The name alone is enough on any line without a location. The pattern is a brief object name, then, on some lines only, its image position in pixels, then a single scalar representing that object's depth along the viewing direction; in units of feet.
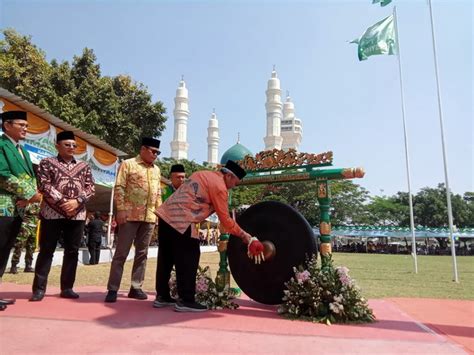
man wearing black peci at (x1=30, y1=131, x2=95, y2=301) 14.23
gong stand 14.70
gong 14.44
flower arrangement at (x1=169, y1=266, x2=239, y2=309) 14.34
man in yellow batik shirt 15.08
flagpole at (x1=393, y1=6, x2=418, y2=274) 40.73
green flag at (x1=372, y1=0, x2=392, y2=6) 37.32
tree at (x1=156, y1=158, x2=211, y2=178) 117.50
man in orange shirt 13.03
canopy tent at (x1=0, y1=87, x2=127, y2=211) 34.99
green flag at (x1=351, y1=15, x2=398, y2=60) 41.57
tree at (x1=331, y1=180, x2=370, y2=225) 150.71
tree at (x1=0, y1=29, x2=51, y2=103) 63.57
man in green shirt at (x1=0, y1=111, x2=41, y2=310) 12.48
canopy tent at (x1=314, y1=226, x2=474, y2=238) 121.19
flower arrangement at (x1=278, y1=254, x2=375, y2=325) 12.90
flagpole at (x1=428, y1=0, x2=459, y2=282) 32.14
